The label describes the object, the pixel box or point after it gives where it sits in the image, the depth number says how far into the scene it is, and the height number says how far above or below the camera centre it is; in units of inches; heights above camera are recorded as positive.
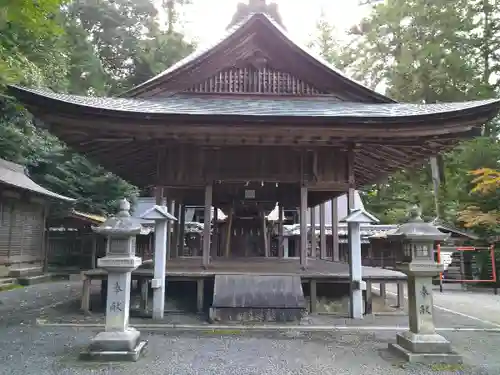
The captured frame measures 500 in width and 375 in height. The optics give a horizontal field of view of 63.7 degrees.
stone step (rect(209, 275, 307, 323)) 282.0 -41.1
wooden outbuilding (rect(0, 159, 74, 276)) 571.5 +27.8
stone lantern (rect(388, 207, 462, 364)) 201.2 -24.3
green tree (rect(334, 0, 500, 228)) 765.3 +386.6
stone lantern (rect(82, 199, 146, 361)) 198.1 -23.8
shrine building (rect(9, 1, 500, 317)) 278.4 +79.9
